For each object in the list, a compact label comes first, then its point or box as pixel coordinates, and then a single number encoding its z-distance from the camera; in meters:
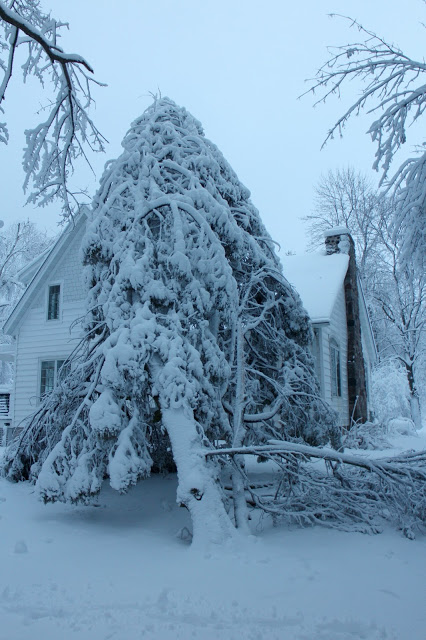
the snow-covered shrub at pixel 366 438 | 14.01
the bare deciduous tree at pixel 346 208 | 29.02
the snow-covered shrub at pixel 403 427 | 20.48
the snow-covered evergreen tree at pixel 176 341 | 5.62
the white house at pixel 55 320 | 14.88
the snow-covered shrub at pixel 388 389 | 26.94
